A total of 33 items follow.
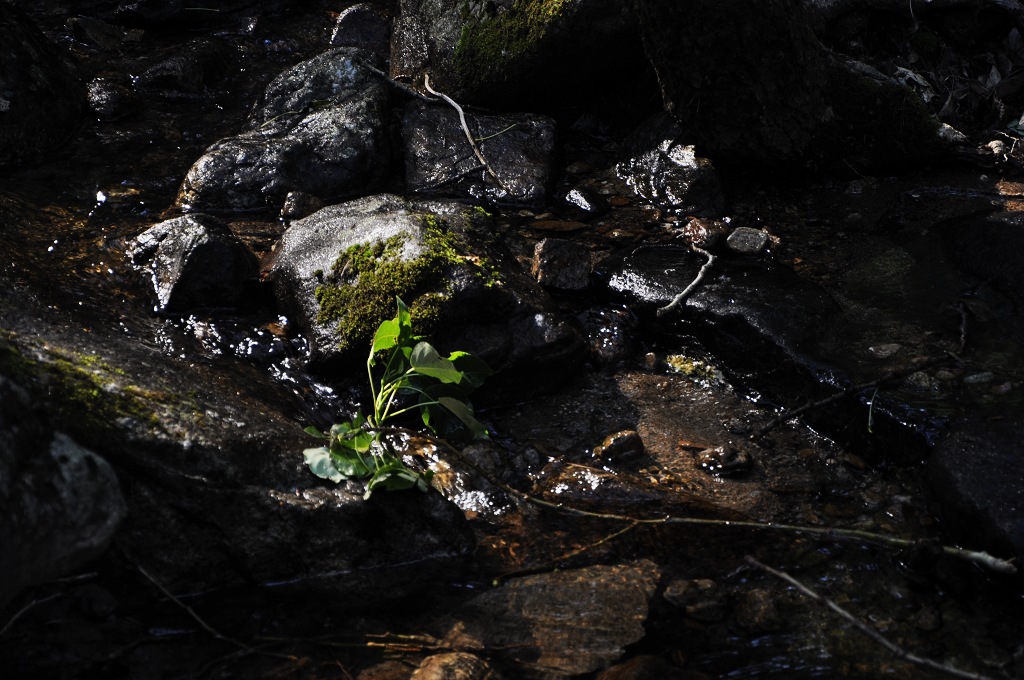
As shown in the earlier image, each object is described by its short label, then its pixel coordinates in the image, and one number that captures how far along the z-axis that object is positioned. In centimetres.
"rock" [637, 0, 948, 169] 515
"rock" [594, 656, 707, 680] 278
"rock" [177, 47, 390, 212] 556
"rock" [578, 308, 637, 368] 449
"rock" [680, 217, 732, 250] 508
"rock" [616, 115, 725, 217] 562
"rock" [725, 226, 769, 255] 500
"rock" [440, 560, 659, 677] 290
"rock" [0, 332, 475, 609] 298
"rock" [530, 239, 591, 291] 482
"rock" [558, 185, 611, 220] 564
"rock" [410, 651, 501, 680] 276
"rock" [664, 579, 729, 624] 306
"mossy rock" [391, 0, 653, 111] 598
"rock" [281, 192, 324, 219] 539
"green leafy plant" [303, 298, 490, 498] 324
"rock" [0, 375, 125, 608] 236
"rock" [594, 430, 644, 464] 387
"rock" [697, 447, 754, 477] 376
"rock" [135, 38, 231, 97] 697
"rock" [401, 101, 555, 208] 584
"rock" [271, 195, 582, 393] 416
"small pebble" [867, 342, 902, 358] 403
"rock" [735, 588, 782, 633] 300
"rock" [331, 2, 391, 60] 766
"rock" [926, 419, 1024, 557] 314
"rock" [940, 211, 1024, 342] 431
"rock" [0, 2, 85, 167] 586
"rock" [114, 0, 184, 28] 787
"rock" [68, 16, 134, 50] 754
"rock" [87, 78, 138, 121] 655
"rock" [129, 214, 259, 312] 456
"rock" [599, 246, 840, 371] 422
